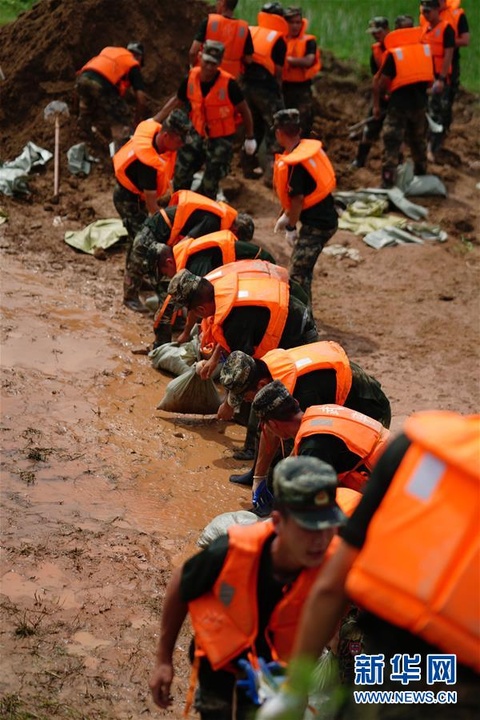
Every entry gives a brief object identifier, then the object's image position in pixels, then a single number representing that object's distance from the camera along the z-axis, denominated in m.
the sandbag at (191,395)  13.73
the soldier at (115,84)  21.20
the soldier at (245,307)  12.20
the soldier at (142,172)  16.62
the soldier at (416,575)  4.43
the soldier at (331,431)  8.92
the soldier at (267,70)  22.31
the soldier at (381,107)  23.87
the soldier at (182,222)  15.47
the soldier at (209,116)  19.03
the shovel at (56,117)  21.11
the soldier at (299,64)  23.41
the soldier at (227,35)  21.16
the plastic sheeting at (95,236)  19.81
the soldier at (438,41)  23.73
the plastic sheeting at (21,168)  21.06
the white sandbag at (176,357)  15.00
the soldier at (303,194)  16.11
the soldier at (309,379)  10.29
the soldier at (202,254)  14.25
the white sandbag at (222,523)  10.22
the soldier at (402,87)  22.27
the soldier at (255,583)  5.44
